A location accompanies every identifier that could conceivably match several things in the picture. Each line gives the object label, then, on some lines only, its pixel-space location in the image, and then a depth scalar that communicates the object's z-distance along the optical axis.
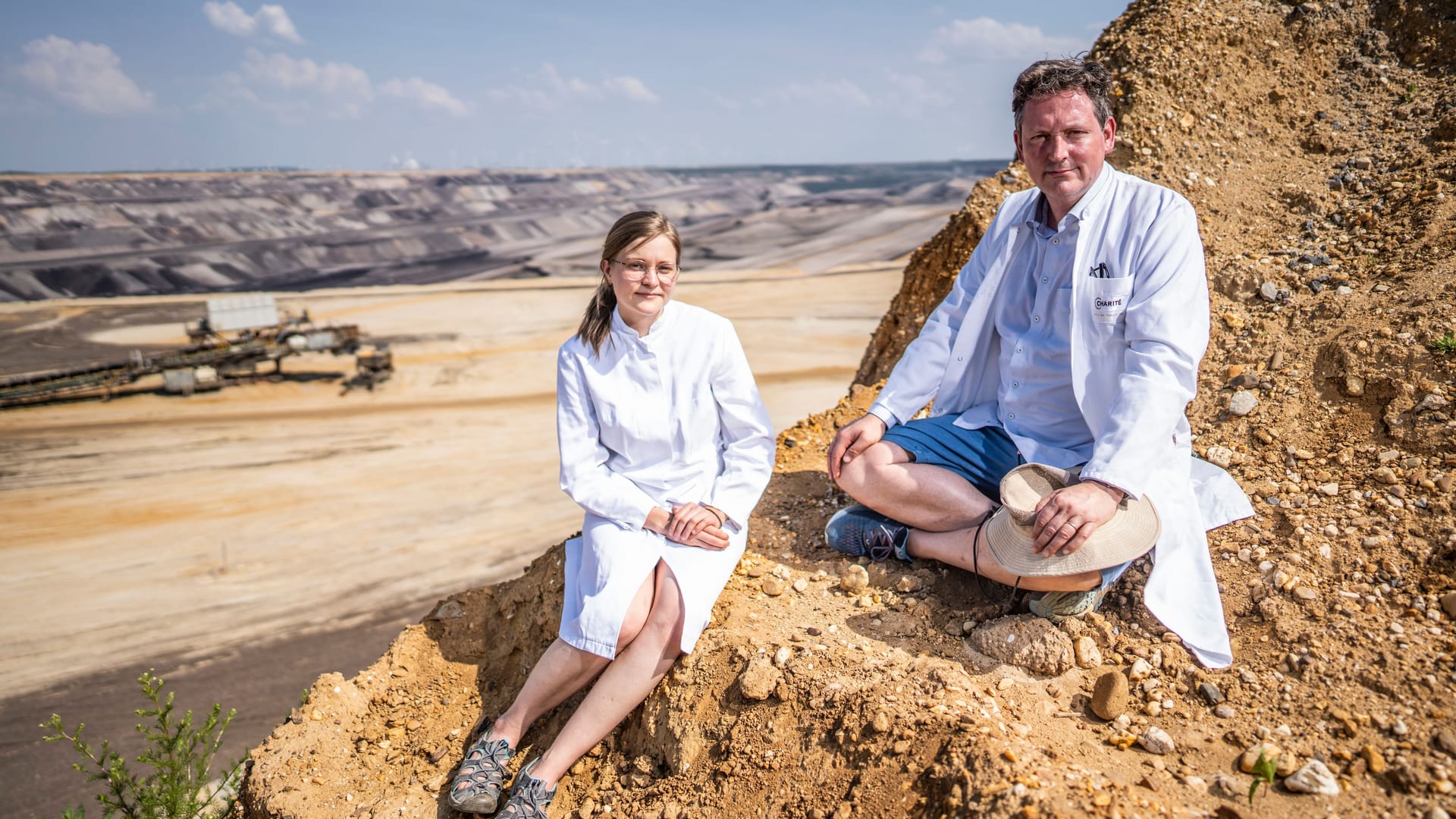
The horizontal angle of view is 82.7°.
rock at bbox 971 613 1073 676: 2.81
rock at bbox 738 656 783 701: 2.89
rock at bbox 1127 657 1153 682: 2.72
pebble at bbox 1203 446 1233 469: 3.62
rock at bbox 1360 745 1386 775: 2.16
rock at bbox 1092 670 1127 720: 2.58
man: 2.73
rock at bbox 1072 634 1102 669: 2.83
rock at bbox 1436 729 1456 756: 2.15
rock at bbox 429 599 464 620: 4.13
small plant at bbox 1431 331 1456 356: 3.52
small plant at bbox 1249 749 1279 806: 2.19
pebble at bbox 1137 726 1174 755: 2.41
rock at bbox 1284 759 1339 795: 2.13
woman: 2.97
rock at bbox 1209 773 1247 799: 2.18
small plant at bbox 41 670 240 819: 4.03
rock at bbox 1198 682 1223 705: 2.57
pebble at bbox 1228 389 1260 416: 3.86
